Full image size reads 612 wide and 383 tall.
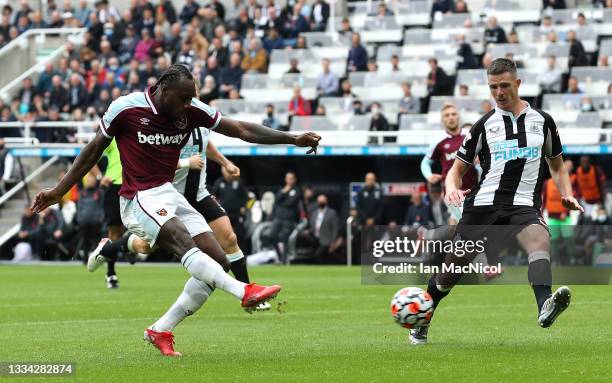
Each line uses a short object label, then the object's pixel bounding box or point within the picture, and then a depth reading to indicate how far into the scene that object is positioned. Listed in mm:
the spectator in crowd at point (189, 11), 34094
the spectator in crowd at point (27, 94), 32938
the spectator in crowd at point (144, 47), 33000
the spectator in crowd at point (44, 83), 33281
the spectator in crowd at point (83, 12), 36594
